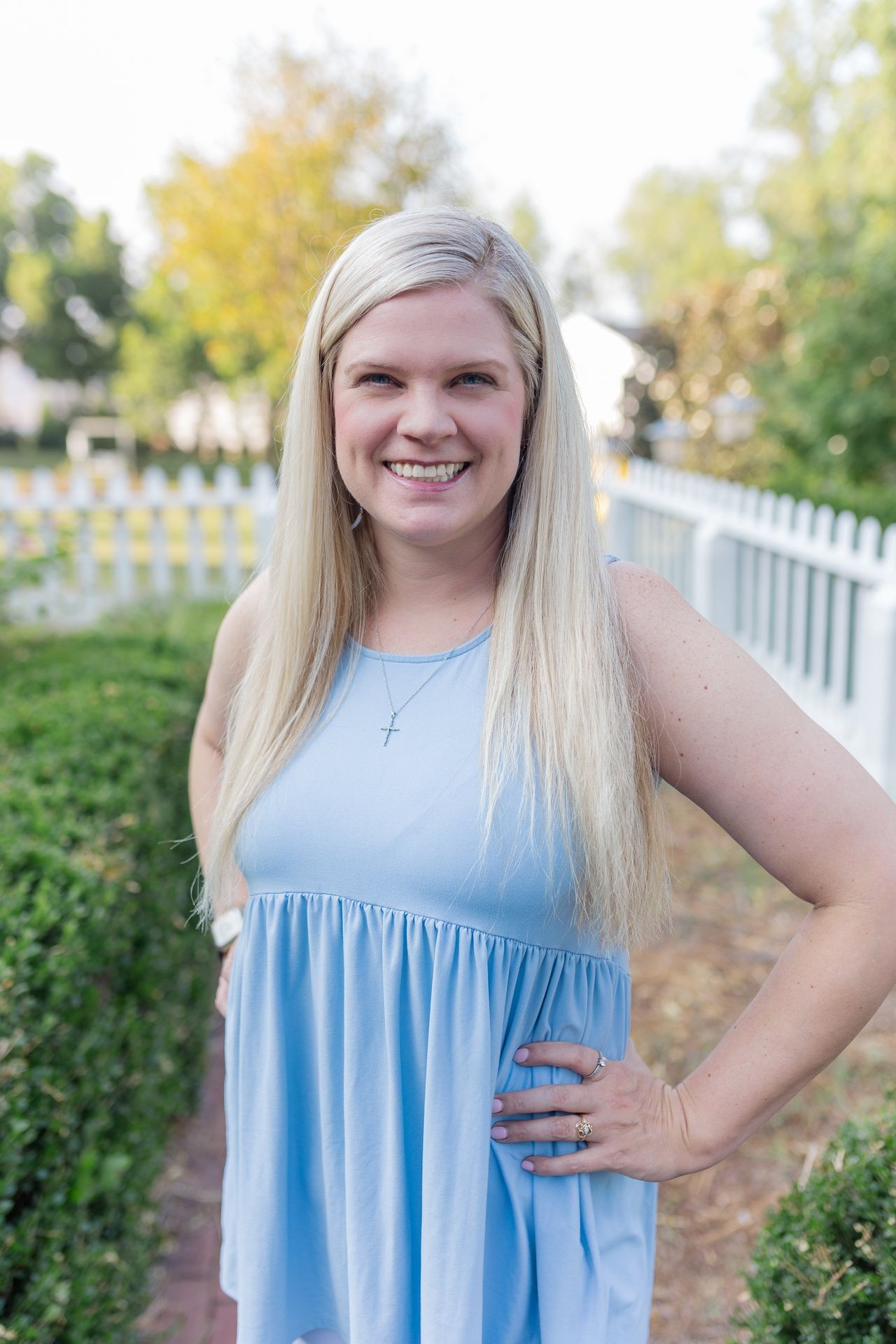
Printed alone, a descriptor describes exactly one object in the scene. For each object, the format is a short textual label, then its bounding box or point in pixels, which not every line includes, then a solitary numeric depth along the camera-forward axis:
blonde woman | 1.25
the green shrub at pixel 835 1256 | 1.30
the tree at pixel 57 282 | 43.09
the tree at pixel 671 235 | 37.41
